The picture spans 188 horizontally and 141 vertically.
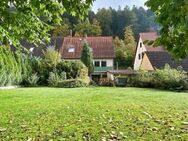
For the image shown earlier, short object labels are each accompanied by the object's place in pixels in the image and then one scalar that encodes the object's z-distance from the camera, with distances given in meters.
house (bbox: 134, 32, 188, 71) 33.84
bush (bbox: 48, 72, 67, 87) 26.32
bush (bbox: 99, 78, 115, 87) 26.81
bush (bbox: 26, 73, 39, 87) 26.23
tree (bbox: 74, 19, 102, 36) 61.47
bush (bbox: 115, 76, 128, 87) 26.83
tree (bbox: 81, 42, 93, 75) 38.34
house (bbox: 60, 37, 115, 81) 48.50
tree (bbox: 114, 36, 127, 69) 52.84
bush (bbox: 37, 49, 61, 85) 28.12
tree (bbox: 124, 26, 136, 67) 52.97
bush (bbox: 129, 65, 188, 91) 23.55
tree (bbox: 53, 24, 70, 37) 60.02
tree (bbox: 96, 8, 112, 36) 68.38
